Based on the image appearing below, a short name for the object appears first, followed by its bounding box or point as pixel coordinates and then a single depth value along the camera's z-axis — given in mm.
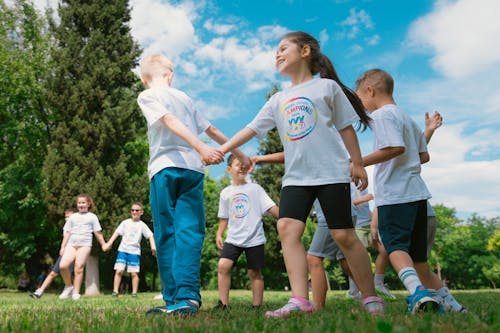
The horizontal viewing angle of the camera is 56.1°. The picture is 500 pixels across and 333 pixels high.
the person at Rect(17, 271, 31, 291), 28573
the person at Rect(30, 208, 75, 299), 10875
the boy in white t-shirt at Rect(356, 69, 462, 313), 3785
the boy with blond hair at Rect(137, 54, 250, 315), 3719
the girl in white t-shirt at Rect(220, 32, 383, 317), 3447
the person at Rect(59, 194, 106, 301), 10672
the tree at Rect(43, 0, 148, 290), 21625
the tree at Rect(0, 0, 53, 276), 23781
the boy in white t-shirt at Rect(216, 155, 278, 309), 5918
